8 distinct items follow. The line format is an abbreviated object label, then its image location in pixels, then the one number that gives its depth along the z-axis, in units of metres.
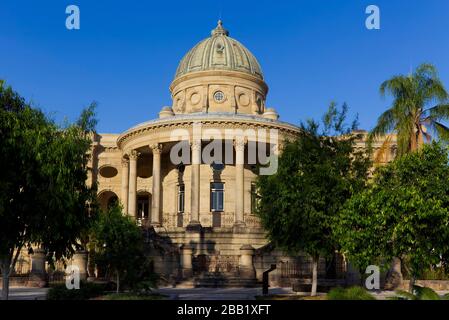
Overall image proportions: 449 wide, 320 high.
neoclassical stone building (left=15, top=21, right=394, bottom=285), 33.38
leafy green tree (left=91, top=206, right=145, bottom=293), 23.30
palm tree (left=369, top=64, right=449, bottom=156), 27.77
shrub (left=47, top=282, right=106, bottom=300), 21.12
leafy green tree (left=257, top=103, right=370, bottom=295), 22.83
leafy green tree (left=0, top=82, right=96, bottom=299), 16.05
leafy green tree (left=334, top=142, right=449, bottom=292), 17.81
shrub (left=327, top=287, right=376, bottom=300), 15.96
